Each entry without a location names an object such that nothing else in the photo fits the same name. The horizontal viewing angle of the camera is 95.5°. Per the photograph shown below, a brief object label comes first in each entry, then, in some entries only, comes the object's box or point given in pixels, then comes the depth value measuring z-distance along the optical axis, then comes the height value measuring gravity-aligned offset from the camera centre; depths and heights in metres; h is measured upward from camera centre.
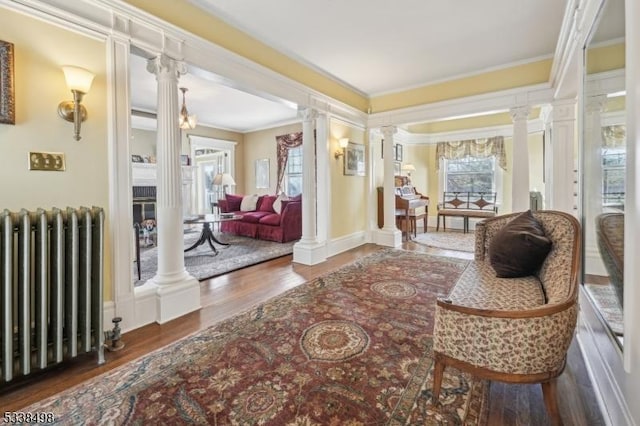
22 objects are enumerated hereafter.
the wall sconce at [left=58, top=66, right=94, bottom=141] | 1.87 +0.78
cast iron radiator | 1.52 -0.44
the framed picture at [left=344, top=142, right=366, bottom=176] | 4.98 +0.84
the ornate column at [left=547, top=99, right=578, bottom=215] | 3.60 +0.61
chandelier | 4.23 +1.32
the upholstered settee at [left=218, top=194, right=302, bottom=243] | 5.65 -0.24
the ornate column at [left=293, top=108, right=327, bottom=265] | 4.26 +0.10
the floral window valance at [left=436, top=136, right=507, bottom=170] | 6.88 +1.41
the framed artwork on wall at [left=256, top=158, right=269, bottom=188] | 8.27 +1.02
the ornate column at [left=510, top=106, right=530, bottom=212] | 4.07 +0.59
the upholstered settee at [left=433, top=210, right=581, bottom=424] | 1.22 -0.56
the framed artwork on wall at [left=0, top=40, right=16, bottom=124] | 1.68 +0.73
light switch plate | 1.82 +0.32
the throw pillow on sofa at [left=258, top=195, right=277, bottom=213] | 6.46 +0.09
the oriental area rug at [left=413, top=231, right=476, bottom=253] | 5.29 -0.70
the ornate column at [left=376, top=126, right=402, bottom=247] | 5.39 +0.05
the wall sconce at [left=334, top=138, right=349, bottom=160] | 4.78 +1.03
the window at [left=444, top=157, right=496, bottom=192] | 7.19 +0.79
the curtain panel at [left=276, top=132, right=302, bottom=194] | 7.50 +1.59
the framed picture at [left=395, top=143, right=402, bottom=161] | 7.25 +1.38
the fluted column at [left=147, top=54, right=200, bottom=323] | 2.46 +0.15
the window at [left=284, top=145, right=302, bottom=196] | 7.67 +0.92
